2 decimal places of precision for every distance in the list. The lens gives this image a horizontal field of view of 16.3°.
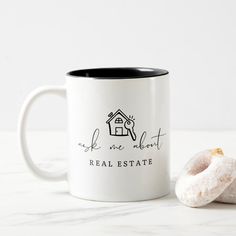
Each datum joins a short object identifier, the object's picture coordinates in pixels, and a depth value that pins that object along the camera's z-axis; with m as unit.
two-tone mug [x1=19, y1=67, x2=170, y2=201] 0.63
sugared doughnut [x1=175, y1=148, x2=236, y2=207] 0.61
